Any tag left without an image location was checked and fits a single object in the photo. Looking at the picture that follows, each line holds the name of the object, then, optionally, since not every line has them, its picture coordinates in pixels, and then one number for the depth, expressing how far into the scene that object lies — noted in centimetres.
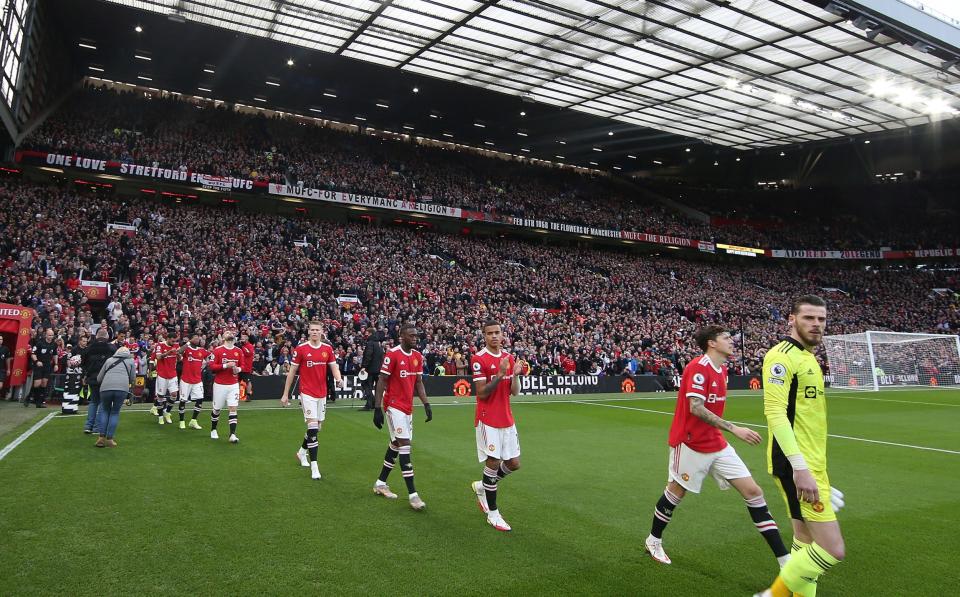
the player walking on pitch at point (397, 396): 735
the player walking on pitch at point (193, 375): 1280
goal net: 3016
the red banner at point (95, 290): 2373
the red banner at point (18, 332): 1711
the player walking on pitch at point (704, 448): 514
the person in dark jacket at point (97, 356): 1082
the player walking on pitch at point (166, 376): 1359
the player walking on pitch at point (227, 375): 1120
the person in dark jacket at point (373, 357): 1658
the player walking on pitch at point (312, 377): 884
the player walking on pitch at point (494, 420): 641
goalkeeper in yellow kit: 367
